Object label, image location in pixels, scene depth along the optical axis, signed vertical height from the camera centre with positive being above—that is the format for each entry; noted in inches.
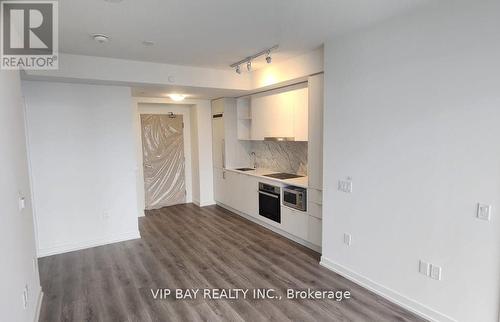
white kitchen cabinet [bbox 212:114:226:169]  232.7 -4.3
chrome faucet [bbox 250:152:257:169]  240.4 -17.8
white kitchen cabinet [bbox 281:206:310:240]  158.9 -48.2
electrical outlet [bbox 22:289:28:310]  82.9 -45.6
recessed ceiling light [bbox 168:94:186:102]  209.0 +29.3
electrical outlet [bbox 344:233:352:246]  124.4 -43.9
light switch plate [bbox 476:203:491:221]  81.9 -22.0
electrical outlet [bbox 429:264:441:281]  94.1 -44.5
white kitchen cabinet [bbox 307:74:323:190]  143.6 +1.8
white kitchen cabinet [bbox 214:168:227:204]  238.1 -40.7
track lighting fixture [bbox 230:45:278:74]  134.3 +39.0
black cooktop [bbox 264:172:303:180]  184.2 -25.5
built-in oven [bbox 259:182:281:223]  178.1 -40.9
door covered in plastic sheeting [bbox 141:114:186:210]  239.6 -18.8
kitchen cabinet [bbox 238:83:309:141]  164.4 +13.7
